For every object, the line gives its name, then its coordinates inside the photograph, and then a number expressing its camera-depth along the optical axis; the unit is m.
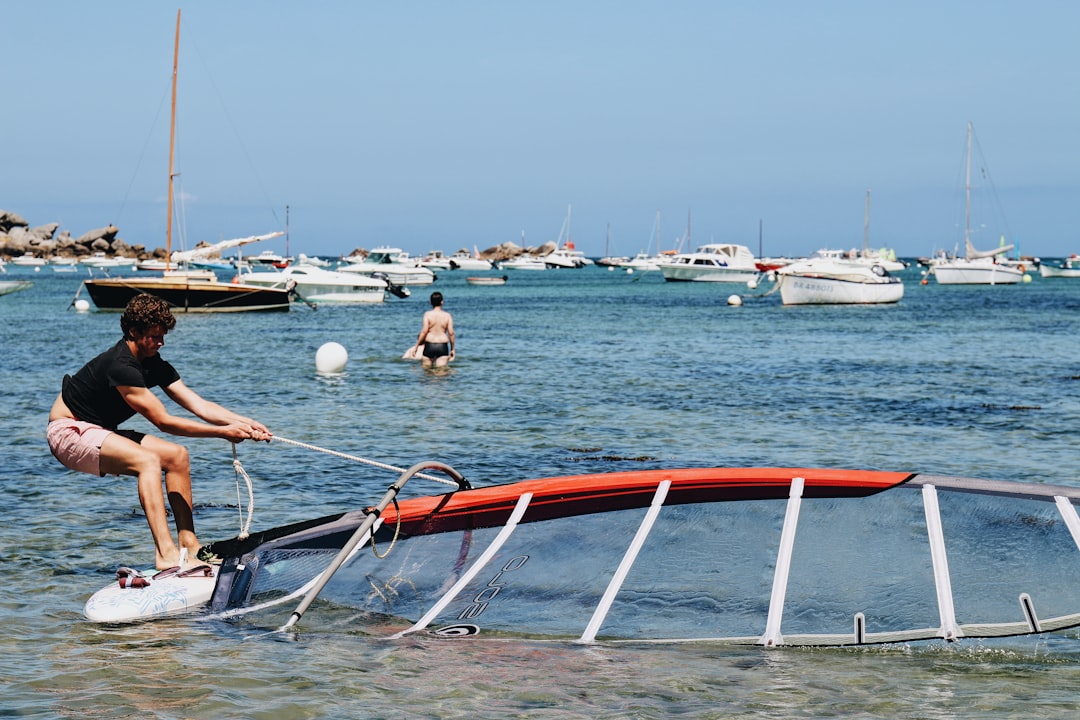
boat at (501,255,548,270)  149.00
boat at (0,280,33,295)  57.05
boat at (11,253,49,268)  138.38
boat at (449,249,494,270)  153.75
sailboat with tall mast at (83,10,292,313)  41.53
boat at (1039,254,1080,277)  104.56
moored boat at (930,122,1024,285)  84.06
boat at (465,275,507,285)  96.06
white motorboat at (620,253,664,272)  133.93
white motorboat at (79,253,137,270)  143.44
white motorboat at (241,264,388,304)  56.06
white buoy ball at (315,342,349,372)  22.44
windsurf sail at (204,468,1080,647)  6.39
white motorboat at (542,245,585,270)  154.00
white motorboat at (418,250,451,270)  152.25
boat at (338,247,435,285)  88.25
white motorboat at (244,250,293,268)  121.59
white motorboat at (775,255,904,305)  53.59
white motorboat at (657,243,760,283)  93.56
